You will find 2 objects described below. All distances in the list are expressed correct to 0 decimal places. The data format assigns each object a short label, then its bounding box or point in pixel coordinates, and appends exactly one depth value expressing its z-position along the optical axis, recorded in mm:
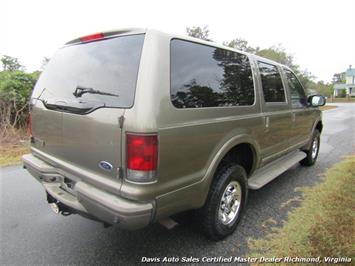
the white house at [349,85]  60312
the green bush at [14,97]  6938
